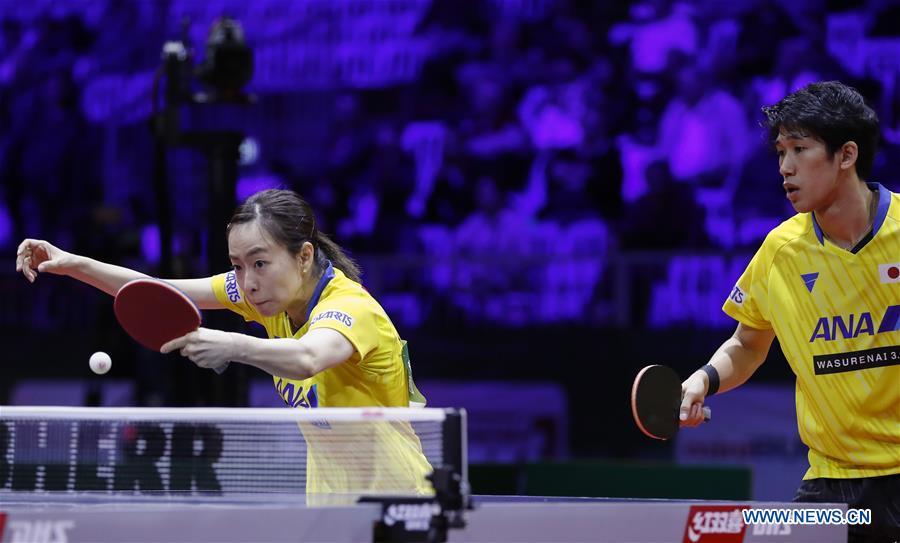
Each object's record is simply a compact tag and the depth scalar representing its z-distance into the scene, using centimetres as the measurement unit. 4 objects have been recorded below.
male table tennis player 742
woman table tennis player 664
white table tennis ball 694
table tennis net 687
